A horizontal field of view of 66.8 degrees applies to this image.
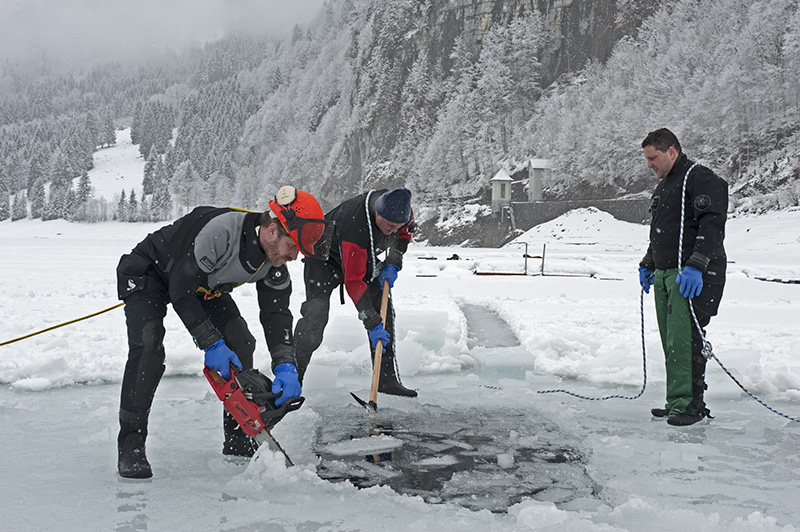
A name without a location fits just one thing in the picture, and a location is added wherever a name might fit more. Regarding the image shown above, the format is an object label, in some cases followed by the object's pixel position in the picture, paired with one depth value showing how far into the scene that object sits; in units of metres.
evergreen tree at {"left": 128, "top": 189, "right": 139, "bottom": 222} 93.19
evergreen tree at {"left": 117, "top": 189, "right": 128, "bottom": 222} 94.06
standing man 3.81
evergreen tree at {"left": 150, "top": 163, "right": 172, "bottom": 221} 95.15
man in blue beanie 4.04
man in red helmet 2.85
